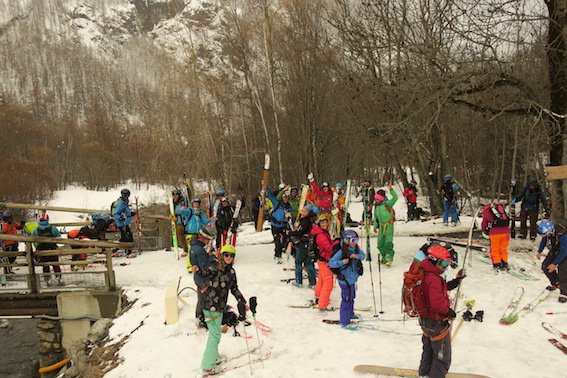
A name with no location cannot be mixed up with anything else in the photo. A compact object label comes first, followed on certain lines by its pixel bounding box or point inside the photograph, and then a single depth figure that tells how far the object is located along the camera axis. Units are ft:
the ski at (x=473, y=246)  36.19
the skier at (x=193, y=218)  30.48
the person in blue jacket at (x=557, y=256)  22.68
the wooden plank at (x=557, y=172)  31.48
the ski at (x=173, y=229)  35.58
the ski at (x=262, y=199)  42.20
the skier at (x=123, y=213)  35.78
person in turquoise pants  17.13
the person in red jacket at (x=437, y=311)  13.96
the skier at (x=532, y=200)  36.65
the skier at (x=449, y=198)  44.88
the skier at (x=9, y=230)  33.06
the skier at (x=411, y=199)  56.80
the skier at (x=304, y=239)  27.48
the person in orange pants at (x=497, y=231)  28.12
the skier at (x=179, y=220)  34.63
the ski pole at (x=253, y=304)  16.89
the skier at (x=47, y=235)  27.94
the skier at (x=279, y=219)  33.50
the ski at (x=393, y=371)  15.44
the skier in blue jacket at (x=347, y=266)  20.56
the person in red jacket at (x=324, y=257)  23.31
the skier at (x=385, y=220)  31.45
